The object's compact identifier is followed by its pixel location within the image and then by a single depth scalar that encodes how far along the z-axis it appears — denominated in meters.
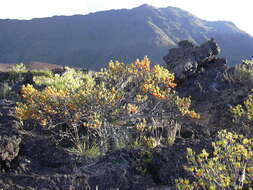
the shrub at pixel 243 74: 8.06
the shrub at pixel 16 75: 14.75
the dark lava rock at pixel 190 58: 9.10
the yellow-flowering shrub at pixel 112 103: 4.96
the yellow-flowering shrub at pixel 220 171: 2.70
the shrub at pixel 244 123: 5.31
